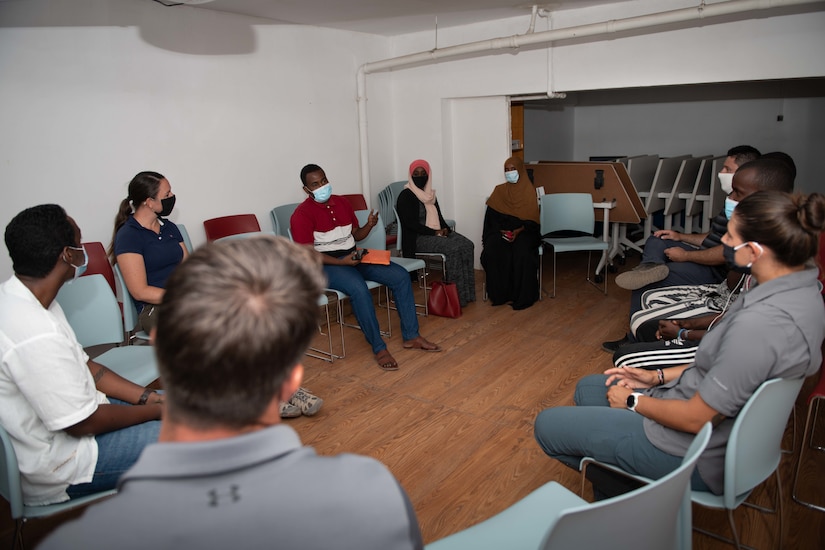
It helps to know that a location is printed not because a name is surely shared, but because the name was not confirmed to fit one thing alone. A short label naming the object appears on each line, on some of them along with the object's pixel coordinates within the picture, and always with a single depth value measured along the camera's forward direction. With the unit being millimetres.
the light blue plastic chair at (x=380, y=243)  4456
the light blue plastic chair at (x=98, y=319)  2637
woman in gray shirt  1520
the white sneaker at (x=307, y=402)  3131
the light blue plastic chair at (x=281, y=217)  4887
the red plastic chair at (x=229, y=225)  4492
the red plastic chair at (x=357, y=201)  5586
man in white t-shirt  1629
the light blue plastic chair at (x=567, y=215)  5266
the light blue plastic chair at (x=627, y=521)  1047
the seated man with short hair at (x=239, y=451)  725
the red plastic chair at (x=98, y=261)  3650
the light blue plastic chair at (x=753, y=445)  1447
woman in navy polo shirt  2988
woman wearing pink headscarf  4926
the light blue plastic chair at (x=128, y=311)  3002
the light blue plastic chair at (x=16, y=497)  1568
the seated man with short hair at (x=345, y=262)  3885
